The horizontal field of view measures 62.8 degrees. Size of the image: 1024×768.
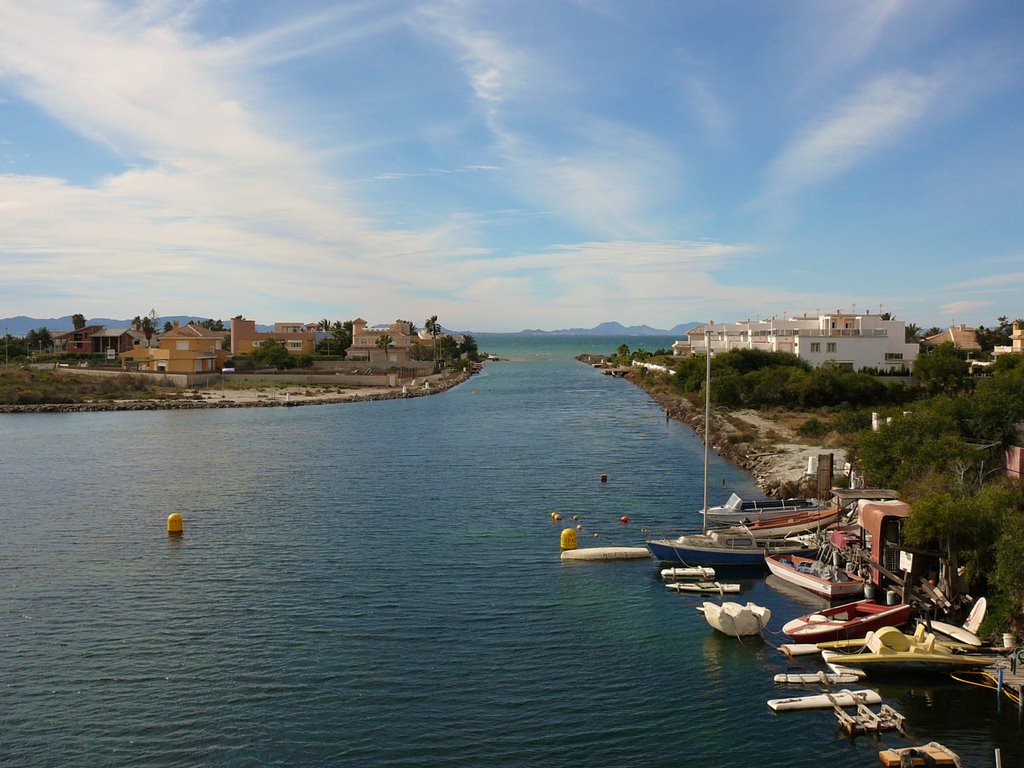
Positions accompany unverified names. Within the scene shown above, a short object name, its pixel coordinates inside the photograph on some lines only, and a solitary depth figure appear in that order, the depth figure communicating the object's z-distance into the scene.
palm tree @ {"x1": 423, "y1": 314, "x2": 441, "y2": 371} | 176.20
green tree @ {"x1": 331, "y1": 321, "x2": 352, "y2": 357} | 144.49
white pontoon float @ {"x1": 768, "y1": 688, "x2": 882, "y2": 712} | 18.47
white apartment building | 83.50
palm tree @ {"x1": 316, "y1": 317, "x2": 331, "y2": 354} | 176.05
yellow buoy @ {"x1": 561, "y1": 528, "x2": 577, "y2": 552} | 31.23
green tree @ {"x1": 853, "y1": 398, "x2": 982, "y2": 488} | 29.00
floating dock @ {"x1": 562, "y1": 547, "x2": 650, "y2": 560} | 30.38
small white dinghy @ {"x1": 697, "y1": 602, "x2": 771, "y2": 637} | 22.62
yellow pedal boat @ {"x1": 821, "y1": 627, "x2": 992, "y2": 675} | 19.77
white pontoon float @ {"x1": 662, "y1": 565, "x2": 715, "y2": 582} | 28.16
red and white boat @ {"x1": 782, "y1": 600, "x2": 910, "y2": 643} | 21.78
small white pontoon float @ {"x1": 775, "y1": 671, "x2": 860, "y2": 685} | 19.80
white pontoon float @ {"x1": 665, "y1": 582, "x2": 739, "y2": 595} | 26.88
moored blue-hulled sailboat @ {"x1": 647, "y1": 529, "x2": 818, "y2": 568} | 29.11
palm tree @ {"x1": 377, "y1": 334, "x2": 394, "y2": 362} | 140.07
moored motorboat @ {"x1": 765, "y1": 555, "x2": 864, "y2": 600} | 25.44
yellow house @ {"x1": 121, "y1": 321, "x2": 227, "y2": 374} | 107.06
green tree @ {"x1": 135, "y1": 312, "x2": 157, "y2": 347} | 157.36
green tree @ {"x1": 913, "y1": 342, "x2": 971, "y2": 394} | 66.82
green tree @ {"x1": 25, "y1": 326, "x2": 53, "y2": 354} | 151.59
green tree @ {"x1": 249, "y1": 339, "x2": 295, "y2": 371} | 122.62
